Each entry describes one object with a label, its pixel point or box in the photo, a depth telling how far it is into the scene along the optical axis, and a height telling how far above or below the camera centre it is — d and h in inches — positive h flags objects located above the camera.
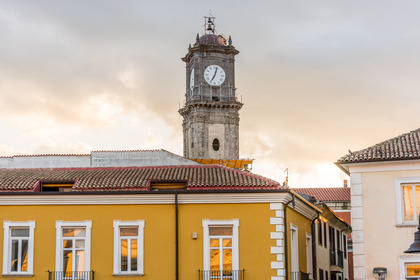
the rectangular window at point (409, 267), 1173.1 +13.0
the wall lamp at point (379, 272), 1173.1 +6.2
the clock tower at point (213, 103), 3779.5 +781.5
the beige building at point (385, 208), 1179.9 +97.7
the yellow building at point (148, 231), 1218.6 +69.3
